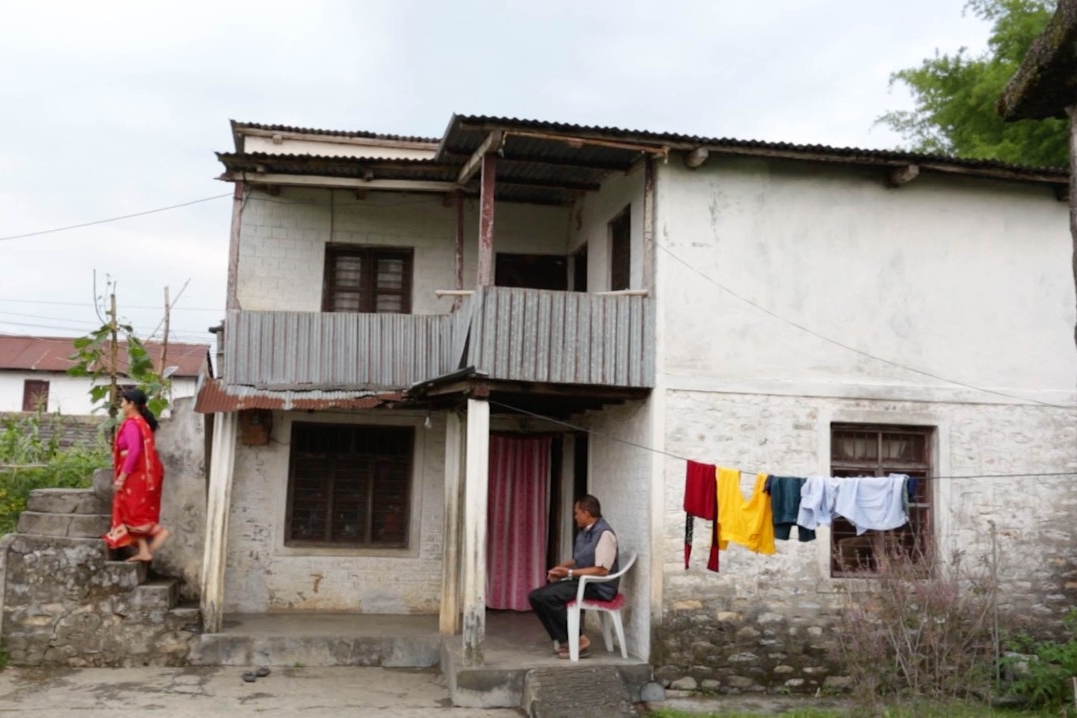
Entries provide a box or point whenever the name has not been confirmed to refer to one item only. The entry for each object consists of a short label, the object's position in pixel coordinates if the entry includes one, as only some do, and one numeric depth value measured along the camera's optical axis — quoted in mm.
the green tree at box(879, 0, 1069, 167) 18178
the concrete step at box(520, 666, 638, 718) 8711
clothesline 10547
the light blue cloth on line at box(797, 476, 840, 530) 8891
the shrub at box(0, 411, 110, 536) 12242
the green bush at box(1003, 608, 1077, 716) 9328
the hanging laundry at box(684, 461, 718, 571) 9281
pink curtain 13000
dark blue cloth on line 8969
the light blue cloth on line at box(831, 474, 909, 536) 8859
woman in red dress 10703
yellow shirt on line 9086
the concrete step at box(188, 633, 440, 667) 10680
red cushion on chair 9828
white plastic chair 9758
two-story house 9898
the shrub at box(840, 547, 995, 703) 7738
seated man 9891
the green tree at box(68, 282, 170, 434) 12883
